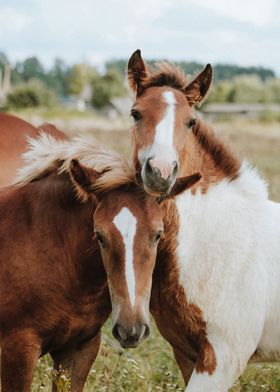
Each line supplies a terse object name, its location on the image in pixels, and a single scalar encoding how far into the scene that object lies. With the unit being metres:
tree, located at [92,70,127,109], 60.34
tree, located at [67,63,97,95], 92.31
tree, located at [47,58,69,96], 109.50
